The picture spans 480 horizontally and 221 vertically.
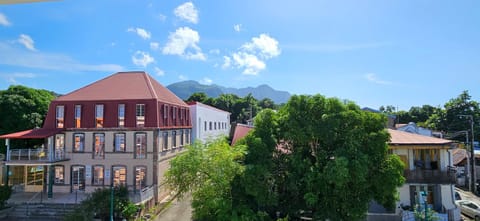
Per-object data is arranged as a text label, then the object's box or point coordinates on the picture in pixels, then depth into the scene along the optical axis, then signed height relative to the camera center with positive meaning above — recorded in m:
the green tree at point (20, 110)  25.66 +1.50
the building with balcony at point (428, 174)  16.41 -2.88
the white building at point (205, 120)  29.48 +0.52
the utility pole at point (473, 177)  23.41 -4.57
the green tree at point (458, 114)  32.81 +1.01
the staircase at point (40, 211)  17.11 -5.10
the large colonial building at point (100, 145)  20.27 -1.38
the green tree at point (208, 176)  12.54 -2.36
